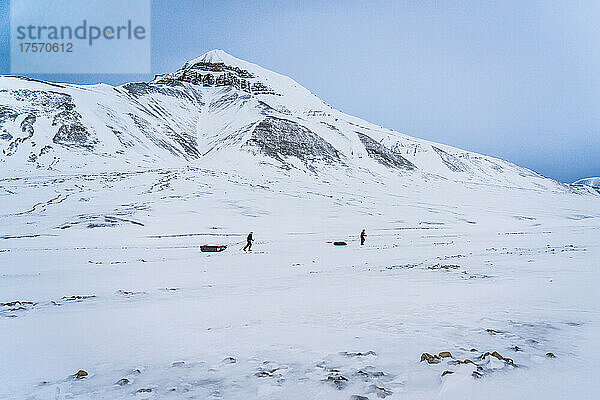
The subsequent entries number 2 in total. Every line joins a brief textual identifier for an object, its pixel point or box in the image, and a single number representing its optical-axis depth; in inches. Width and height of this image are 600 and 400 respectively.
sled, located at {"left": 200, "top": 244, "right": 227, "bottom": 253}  894.4
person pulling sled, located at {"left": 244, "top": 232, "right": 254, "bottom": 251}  900.0
